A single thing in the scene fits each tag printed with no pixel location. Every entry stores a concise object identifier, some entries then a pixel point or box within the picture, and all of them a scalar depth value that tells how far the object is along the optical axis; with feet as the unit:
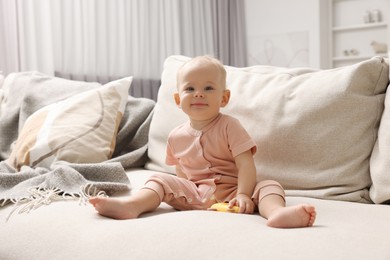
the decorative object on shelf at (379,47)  14.55
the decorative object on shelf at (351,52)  15.17
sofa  3.00
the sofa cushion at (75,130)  5.55
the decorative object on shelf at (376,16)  14.64
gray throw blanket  4.41
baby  3.88
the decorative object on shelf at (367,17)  14.80
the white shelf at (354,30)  14.70
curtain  9.94
